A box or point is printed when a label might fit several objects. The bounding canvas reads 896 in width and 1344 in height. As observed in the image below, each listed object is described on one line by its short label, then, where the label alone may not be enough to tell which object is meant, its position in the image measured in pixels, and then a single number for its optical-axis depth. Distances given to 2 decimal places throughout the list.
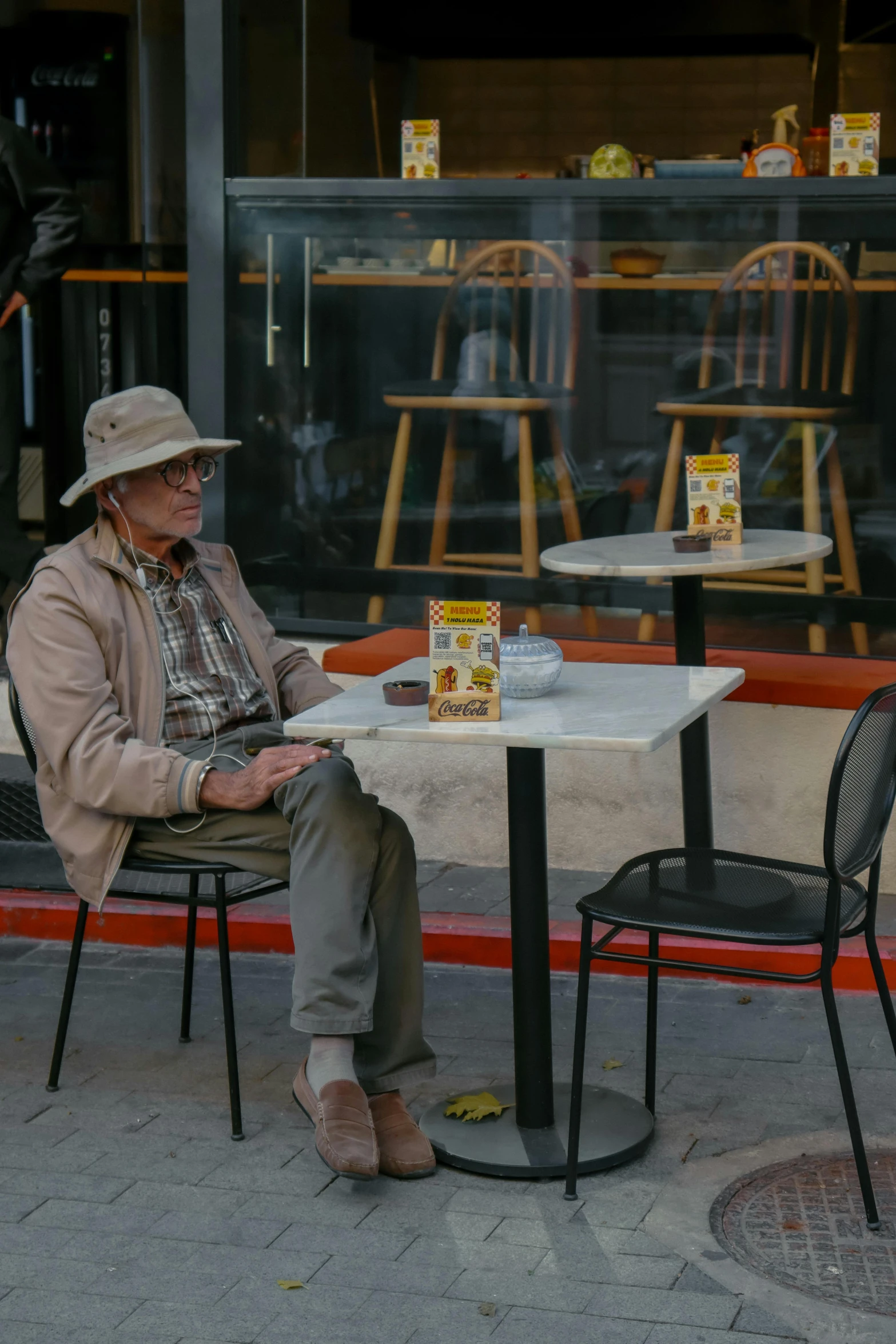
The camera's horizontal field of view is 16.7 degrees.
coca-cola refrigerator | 11.32
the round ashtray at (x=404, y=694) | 5.72
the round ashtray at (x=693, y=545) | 7.25
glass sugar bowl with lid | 5.74
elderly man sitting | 5.83
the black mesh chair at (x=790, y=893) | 5.33
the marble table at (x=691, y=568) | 6.87
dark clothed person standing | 10.64
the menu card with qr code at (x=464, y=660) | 5.43
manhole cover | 5.09
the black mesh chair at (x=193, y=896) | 6.13
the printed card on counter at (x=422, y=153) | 9.97
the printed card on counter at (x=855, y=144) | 8.99
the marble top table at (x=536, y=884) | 5.52
